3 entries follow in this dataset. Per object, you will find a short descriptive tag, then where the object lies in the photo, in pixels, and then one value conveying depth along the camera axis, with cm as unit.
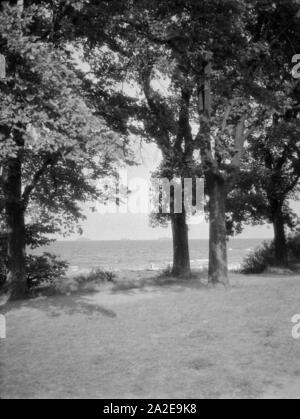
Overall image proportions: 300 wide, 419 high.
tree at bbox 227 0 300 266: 2005
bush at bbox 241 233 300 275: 3014
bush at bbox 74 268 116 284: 2326
